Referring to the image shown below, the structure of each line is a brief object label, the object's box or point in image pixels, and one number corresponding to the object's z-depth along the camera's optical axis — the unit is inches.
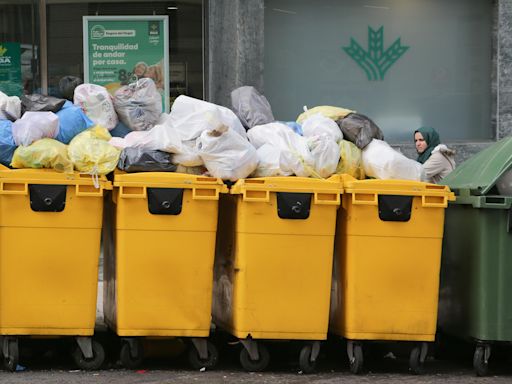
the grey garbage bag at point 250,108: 533.0
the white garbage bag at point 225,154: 468.8
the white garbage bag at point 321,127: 498.1
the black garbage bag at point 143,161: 466.2
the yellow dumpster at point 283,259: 458.8
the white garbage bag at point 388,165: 477.2
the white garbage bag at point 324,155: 480.7
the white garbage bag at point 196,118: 482.4
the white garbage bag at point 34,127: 469.0
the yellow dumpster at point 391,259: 461.9
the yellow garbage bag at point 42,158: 458.3
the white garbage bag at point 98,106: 519.6
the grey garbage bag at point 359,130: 498.7
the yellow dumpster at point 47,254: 452.3
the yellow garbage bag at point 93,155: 463.3
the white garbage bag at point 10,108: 490.0
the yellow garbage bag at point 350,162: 491.0
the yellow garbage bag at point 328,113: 525.3
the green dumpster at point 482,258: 457.6
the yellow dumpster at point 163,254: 456.6
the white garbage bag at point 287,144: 475.0
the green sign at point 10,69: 763.0
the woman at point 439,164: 583.6
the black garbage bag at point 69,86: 580.7
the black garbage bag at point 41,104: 495.3
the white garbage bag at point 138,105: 522.0
